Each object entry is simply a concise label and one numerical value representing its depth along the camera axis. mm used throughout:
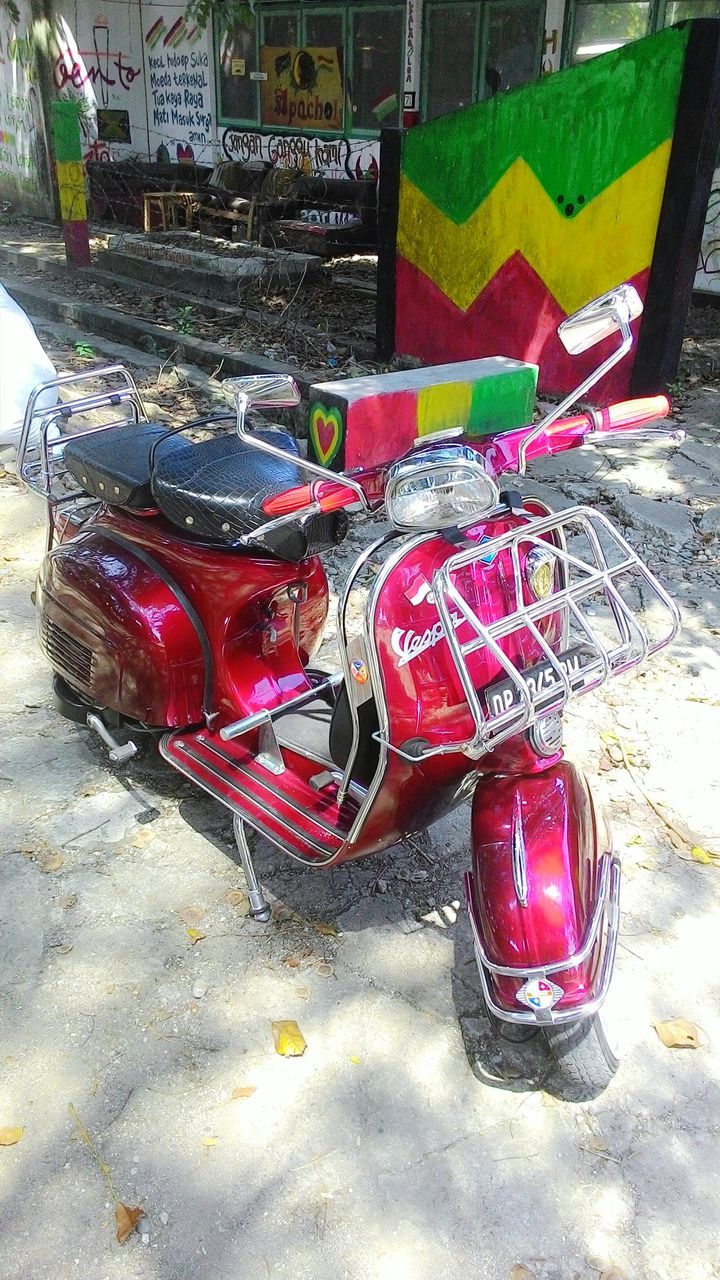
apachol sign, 12203
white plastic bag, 5270
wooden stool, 12008
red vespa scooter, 1831
